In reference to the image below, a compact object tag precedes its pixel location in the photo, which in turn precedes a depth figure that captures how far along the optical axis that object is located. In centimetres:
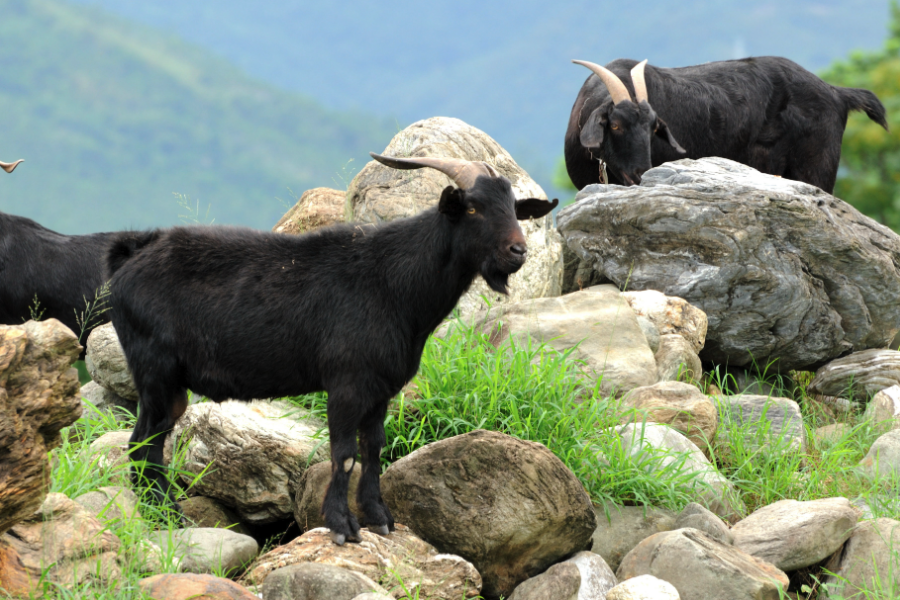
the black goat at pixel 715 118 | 1697
